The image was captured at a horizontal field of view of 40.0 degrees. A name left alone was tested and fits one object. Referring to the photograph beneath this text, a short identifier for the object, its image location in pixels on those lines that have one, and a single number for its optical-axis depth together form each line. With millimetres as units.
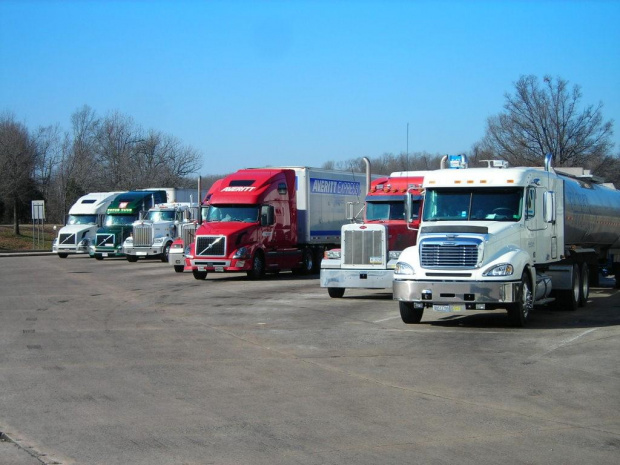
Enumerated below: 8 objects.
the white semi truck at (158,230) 40406
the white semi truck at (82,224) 46250
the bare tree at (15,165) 69125
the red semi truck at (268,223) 28812
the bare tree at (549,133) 49219
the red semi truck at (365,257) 21000
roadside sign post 53625
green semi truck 44062
